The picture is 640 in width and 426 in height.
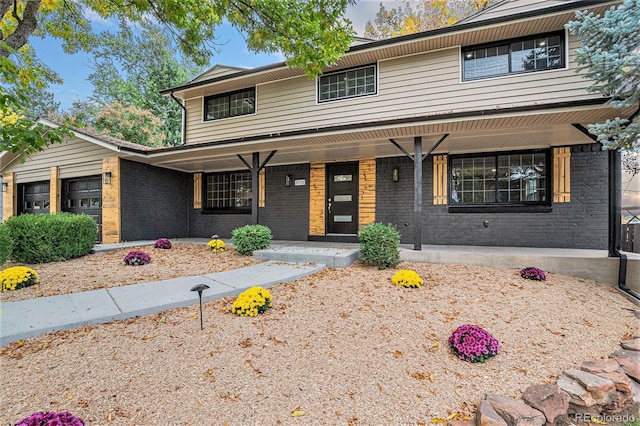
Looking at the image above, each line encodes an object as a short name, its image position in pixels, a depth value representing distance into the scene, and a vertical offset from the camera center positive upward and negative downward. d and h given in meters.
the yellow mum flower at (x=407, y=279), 4.35 -1.02
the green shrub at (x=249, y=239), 6.63 -0.61
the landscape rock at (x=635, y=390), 2.22 -1.41
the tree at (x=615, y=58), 3.48 +1.97
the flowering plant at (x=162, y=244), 7.50 -0.82
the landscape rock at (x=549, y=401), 1.93 -1.30
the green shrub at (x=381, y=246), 5.38 -0.61
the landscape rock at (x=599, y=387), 2.12 -1.32
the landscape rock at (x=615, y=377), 2.16 -1.31
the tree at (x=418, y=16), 12.33 +9.10
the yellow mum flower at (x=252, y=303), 3.30 -1.06
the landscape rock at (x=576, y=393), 2.07 -1.33
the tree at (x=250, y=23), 4.99 +3.66
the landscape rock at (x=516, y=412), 1.81 -1.30
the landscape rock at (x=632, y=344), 2.70 -1.27
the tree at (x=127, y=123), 16.03 +5.20
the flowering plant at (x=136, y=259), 5.84 -0.94
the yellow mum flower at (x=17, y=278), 4.12 -0.97
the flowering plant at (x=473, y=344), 2.46 -1.16
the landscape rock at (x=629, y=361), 2.36 -1.29
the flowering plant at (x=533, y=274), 4.80 -1.02
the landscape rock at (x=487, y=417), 1.75 -1.28
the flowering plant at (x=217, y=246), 7.20 -0.83
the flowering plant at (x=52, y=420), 1.43 -1.06
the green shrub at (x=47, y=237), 5.78 -0.51
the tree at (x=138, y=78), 17.77 +8.89
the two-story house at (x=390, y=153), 6.04 +1.64
